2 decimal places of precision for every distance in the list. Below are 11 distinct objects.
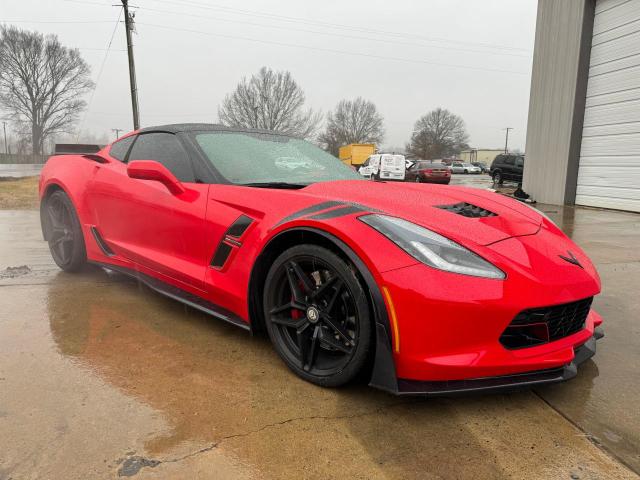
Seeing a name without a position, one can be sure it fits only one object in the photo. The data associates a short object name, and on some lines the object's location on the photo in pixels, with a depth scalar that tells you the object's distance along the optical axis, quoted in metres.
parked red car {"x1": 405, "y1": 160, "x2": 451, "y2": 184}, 22.55
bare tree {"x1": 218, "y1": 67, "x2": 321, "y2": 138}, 40.97
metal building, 10.21
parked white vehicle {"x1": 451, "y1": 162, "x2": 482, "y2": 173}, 54.31
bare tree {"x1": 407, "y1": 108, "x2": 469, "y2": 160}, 74.44
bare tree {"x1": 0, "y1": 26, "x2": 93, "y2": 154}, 45.38
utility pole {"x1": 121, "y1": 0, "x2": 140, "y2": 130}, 18.38
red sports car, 1.72
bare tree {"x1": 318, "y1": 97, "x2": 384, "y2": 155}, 63.25
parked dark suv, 19.98
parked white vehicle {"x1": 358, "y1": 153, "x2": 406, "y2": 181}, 22.64
